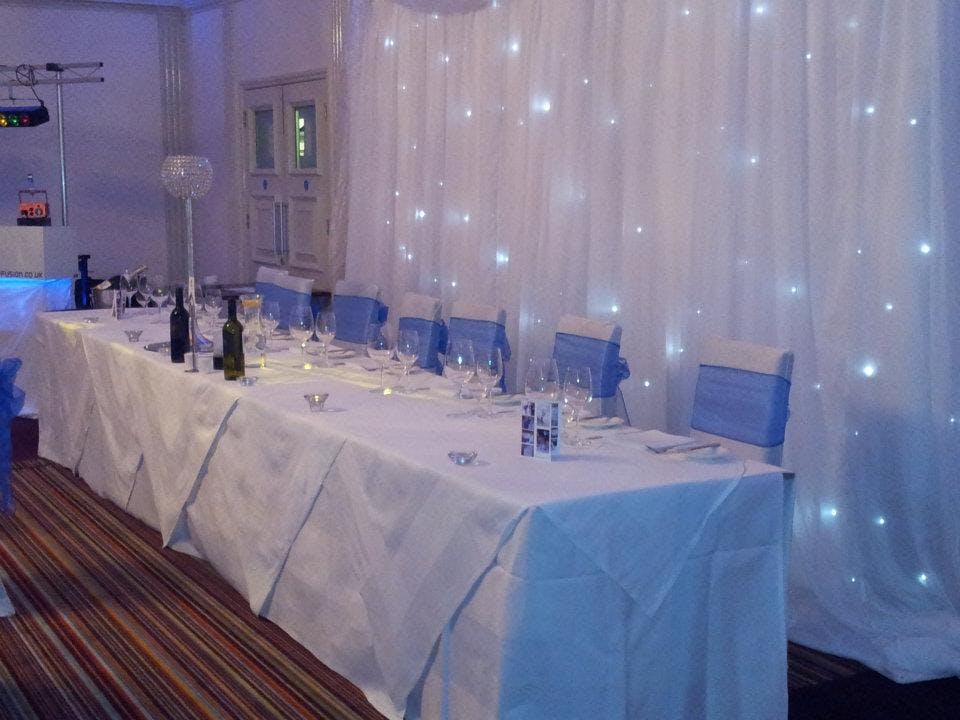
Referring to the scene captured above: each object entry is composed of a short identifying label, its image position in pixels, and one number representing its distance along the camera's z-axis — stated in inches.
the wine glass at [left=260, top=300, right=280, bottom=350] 181.6
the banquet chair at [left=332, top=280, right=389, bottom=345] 216.4
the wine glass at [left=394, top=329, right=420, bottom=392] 150.6
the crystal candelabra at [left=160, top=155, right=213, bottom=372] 192.2
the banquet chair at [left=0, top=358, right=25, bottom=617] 147.9
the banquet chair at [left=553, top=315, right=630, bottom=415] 159.6
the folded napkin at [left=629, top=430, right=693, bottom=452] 113.5
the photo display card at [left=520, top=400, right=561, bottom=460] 110.9
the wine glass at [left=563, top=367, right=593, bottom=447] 120.3
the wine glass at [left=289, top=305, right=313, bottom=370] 167.6
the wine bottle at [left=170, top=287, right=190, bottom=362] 170.1
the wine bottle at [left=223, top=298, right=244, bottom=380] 157.6
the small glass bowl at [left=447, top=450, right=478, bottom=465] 108.6
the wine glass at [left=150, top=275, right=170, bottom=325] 219.0
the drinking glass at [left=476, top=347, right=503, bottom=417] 134.0
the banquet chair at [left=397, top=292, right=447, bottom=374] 196.1
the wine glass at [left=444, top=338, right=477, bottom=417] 135.6
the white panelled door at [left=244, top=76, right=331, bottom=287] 312.7
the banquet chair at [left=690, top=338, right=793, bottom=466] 127.8
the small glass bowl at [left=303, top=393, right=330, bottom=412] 136.0
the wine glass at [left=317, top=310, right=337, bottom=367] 166.7
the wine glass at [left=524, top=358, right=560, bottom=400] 120.3
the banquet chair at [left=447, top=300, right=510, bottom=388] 185.2
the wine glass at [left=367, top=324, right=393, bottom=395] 158.8
